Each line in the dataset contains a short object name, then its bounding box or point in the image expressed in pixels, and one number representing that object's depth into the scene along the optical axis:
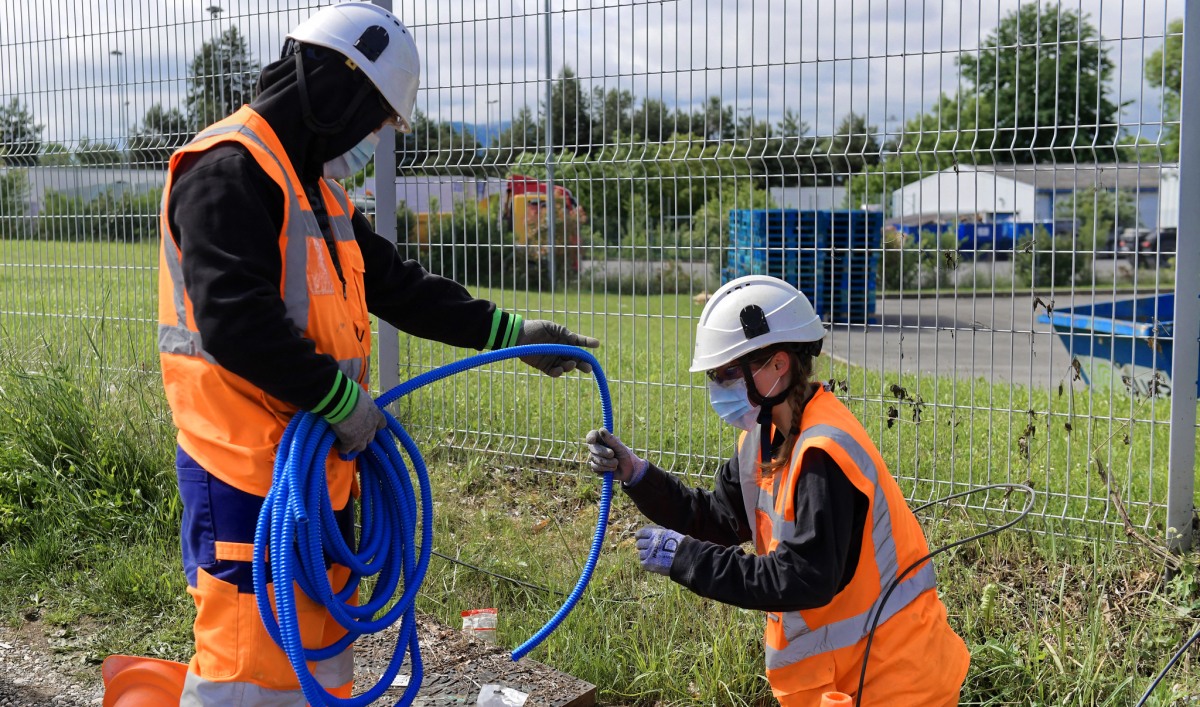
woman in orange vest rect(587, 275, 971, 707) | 2.27
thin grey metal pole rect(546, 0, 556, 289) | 5.34
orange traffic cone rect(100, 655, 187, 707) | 2.76
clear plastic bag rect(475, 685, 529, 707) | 3.26
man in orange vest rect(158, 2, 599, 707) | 2.17
